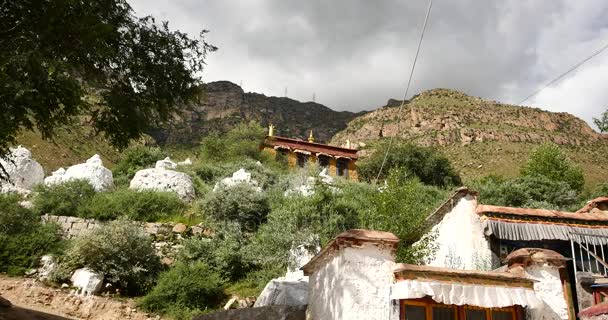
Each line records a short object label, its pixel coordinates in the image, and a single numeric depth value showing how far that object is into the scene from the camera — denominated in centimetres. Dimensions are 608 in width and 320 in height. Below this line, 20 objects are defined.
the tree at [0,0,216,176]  827
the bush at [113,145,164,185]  3572
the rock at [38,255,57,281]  1712
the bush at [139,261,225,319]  1584
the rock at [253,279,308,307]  1252
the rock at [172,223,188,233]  2146
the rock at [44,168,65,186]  2585
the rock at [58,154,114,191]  2636
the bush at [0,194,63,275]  1753
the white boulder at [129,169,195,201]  2675
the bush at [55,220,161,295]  1719
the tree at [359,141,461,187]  4503
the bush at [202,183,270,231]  2234
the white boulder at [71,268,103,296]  1633
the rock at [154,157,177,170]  3127
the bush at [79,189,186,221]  2214
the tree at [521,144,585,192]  4159
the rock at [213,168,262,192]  2487
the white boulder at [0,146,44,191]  2683
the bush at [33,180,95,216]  2219
